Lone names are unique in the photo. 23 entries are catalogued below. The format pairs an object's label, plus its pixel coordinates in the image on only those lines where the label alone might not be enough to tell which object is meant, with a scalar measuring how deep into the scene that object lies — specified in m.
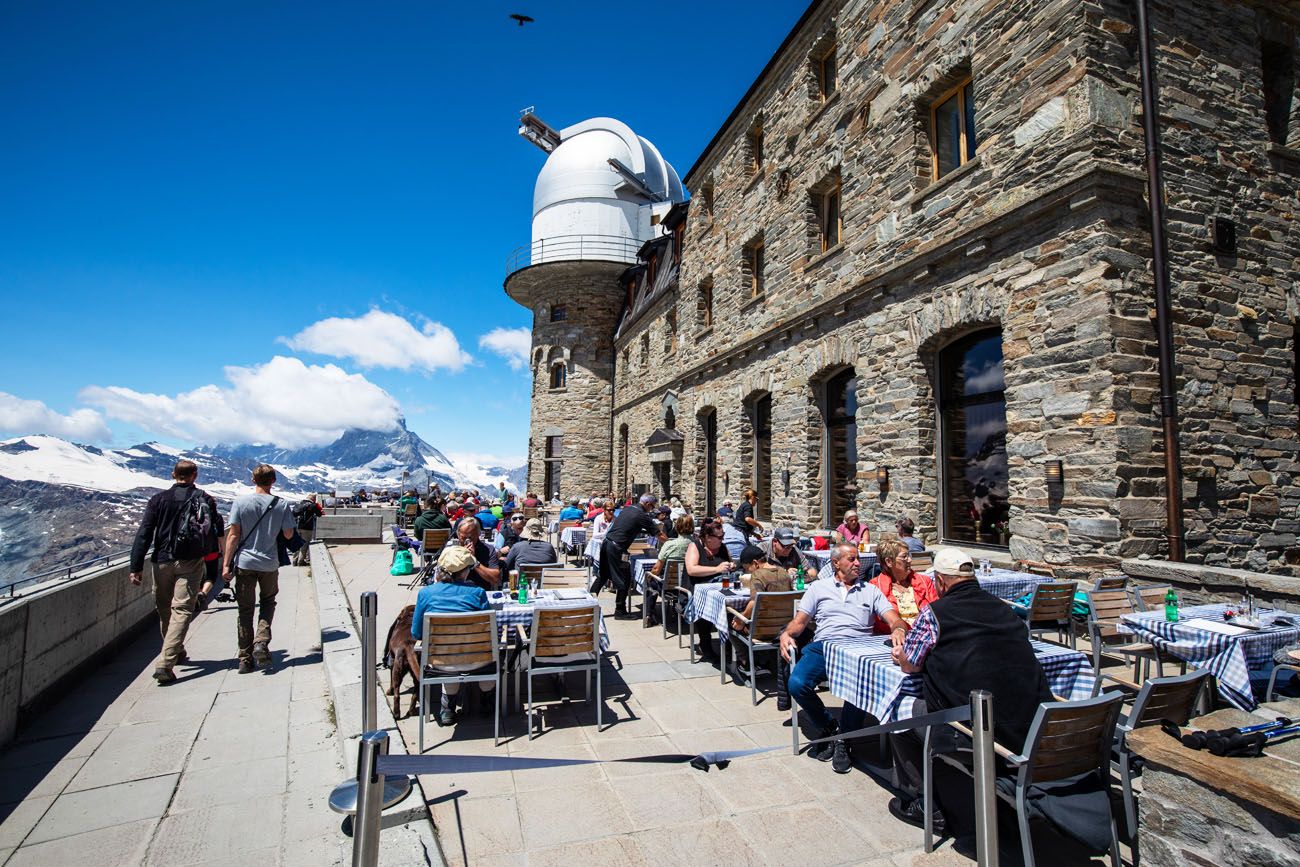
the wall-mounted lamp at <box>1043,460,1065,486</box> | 7.21
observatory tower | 27.28
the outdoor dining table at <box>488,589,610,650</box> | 5.00
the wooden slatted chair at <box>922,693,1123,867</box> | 2.62
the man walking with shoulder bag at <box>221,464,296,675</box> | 5.86
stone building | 7.04
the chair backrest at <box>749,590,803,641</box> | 5.12
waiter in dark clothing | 8.44
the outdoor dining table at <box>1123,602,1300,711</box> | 4.14
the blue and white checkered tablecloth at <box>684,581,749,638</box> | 5.60
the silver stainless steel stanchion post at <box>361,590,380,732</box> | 3.36
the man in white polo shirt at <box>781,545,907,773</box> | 4.02
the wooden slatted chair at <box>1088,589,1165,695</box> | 4.77
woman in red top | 4.48
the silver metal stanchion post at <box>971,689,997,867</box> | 2.15
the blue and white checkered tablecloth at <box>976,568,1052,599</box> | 6.55
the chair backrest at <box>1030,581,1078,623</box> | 5.86
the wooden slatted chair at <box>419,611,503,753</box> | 4.34
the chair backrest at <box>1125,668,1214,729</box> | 2.84
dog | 4.69
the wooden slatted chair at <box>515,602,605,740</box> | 4.55
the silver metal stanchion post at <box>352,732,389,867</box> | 2.00
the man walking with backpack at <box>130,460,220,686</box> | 5.57
